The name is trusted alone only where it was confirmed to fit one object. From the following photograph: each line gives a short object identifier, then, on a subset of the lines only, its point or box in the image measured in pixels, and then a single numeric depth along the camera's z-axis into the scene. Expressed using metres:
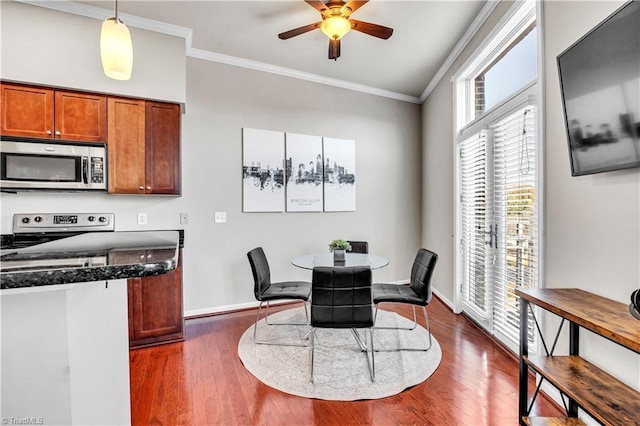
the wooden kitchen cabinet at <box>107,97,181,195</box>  2.75
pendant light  1.57
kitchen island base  0.68
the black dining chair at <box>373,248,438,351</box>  2.57
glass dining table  2.62
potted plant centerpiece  2.71
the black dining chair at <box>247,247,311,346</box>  2.66
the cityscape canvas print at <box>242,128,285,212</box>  3.56
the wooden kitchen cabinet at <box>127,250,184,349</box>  2.60
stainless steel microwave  2.44
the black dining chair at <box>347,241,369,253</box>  3.64
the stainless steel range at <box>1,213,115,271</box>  2.58
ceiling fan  2.23
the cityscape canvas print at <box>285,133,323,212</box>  3.78
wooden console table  1.15
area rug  2.03
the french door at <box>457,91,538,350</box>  2.25
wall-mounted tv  1.27
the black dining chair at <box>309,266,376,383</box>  2.07
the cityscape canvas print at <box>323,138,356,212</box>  4.00
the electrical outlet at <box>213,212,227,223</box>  3.43
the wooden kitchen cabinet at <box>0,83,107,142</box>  2.45
